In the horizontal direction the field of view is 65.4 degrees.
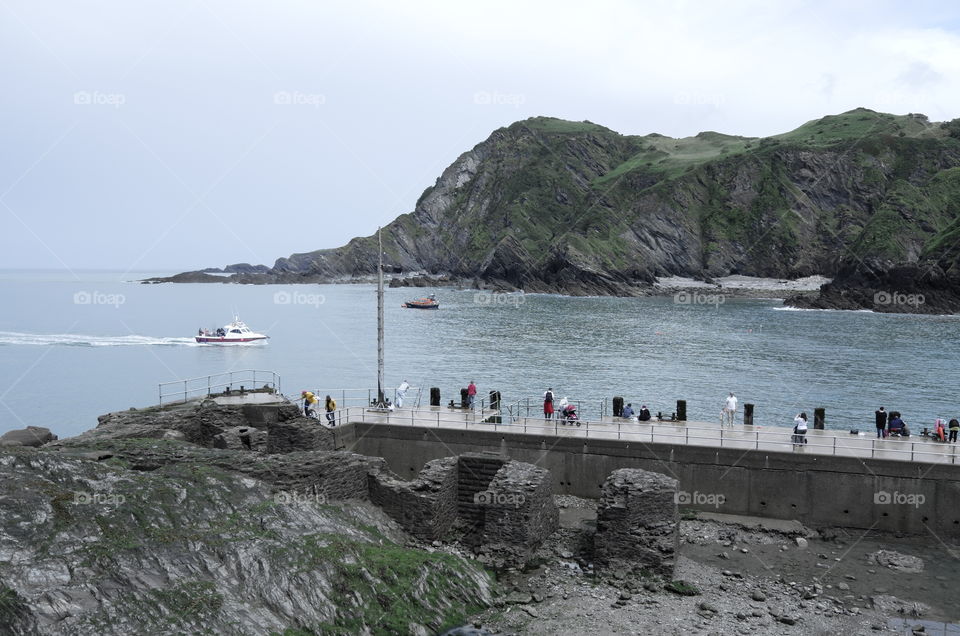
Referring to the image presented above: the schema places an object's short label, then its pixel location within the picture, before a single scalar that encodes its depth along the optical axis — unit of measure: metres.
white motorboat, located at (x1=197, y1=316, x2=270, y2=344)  108.38
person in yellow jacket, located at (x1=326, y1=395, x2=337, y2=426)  32.38
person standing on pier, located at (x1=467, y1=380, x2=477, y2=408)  35.94
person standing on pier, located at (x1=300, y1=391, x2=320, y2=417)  33.88
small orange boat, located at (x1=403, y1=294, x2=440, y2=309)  163.75
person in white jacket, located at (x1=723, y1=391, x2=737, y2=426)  32.75
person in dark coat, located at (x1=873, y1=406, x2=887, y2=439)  30.83
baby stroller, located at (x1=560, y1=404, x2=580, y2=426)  31.84
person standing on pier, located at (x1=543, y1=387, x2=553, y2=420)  34.62
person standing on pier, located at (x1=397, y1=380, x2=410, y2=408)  36.25
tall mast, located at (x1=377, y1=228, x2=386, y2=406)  34.72
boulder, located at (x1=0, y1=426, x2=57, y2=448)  25.32
